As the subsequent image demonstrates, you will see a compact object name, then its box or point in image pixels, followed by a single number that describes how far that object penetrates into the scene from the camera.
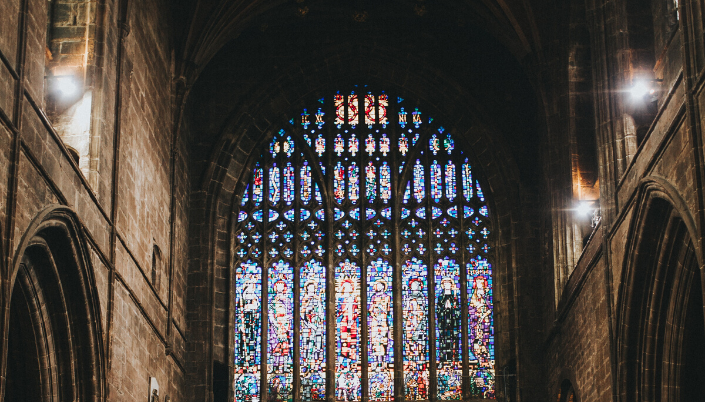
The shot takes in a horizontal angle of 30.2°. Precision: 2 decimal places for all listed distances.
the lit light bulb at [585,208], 22.09
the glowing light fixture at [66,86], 18.70
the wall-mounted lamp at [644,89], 18.78
